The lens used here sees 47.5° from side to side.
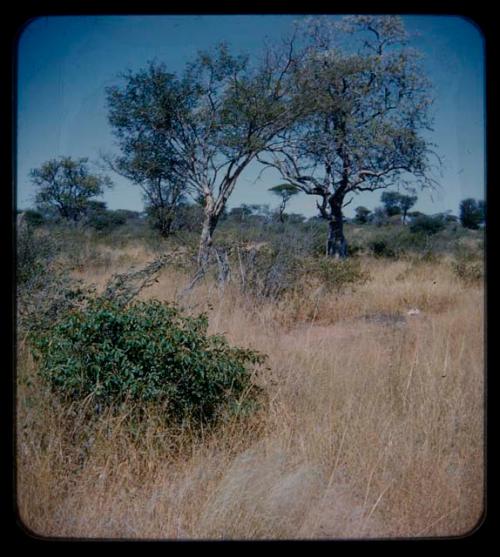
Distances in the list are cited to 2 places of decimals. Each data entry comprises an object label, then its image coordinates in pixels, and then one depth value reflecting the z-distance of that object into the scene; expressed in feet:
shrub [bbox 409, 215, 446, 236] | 28.59
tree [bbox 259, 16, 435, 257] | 25.53
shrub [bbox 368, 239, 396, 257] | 36.22
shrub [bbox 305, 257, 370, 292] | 24.06
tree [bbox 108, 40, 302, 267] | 23.00
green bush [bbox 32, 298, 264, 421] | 11.19
